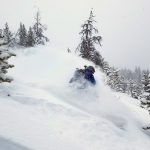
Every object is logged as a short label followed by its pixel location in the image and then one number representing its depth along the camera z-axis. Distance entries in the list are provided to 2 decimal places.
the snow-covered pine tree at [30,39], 26.51
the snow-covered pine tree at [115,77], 30.60
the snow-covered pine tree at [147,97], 8.15
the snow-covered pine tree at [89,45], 16.11
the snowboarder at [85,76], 9.51
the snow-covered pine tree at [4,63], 7.63
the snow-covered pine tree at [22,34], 30.57
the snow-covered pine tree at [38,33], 25.26
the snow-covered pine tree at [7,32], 31.13
